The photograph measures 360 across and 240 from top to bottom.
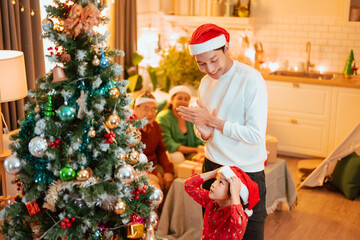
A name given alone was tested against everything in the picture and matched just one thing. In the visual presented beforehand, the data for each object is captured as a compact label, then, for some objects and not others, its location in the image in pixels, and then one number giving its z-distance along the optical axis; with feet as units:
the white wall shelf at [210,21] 19.31
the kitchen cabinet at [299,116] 17.43
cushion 14.16
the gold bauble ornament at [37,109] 6.11
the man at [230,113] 7.26
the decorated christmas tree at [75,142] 5.96
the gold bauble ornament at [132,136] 6.42
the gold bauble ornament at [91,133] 5.97
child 7.14
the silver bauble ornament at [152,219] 6.68
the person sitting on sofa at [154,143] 12.37
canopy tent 14.29
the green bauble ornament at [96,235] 6.15
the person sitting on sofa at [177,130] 13.71
